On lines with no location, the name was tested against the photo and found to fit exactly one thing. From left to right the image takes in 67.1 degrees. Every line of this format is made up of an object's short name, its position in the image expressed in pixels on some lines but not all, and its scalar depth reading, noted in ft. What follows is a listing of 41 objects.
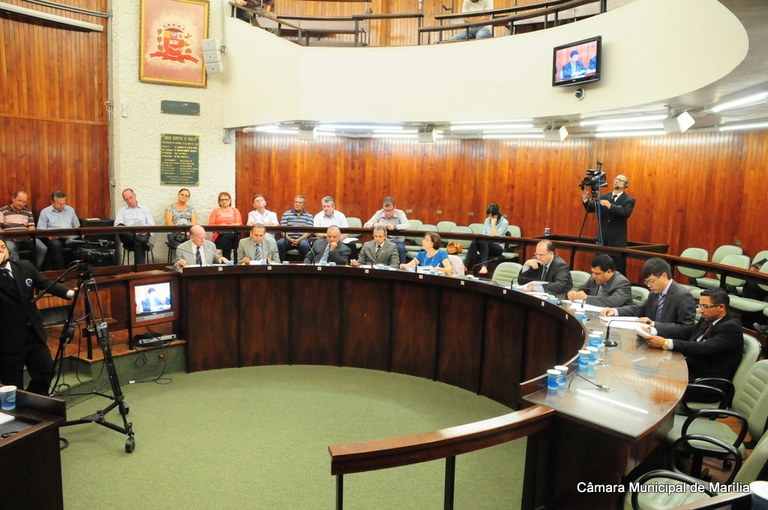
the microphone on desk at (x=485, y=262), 24.84
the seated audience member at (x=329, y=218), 27.84
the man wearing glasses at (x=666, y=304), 13.75
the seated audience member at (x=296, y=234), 27.14
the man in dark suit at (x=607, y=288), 16.37
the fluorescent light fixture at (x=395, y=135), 34.17
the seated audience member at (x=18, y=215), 25.22
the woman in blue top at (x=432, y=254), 21.56
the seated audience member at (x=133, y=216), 25.96
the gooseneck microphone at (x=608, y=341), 12.89
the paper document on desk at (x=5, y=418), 9.40
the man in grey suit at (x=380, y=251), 22.31
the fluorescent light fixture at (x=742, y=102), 18.67
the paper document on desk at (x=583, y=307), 15.88
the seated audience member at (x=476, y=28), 27.45
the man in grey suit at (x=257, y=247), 22.61
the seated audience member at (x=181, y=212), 28.68
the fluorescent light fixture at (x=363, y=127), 29.93
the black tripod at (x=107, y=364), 14.33
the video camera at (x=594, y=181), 23.32
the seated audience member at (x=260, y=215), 28.04
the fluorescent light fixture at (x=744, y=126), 25.83
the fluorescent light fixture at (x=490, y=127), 27.30
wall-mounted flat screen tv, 21.71
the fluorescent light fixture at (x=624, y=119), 23.72
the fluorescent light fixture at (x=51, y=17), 25.95
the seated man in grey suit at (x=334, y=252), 22.58
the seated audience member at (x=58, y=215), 26.14
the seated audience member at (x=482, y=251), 26.66
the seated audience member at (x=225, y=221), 26.84
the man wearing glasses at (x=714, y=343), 12.41
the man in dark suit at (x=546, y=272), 18.17
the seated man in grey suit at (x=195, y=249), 21.39
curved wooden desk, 17.37
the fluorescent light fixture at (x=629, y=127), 26.30
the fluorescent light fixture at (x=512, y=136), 32.37
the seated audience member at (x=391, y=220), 26.11
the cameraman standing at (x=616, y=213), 23.15
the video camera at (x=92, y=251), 15.69
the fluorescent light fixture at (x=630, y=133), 28.94
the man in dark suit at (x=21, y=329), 13.48
